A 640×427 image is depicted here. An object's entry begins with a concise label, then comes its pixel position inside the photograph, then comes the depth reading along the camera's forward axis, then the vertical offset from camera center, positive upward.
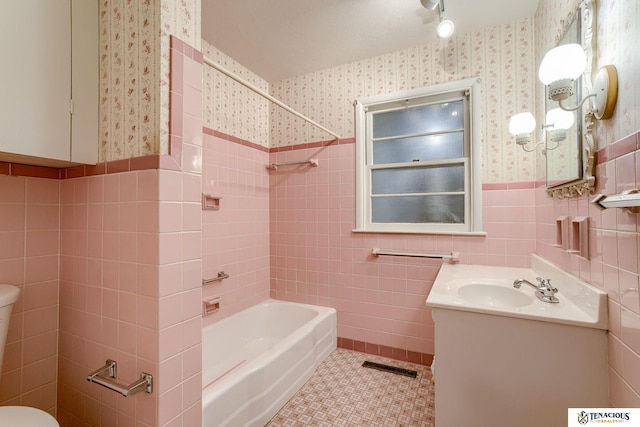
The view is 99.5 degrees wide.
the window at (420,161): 2.05 +0.45
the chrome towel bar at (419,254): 2.00 -0.30
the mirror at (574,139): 1.08 +0.36
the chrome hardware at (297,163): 2.48 +0.50
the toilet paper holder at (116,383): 0.96 -0.62
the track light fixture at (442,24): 1.63 +1.22
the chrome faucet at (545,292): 1.24 -0.36
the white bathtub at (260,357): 1.34 -0.95
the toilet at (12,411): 0.91 -0.68
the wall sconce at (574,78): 0.93 +0.51
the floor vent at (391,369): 1.99 -1.16
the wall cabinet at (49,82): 0.96 +0.53
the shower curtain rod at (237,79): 1.20 +0.70
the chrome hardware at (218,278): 2.00 -0.48
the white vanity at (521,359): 1.02 -0.58
